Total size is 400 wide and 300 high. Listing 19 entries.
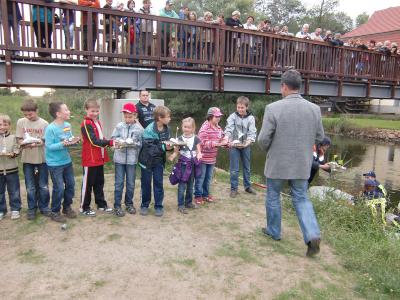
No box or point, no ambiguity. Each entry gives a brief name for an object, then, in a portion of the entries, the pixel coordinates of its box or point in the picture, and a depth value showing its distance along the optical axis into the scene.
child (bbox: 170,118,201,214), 5.16
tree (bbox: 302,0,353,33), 48.75
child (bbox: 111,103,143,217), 4.89
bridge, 7.40
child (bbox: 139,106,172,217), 4.86
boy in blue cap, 7.23
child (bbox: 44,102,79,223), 4.48
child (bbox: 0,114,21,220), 4.62
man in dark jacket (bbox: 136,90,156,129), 6.12
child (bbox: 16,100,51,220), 4.66
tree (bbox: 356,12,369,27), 62.97
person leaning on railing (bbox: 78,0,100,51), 7.94
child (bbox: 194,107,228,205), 5.68
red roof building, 36.53
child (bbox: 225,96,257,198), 6.08
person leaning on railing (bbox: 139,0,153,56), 8.61
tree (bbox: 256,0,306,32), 55.12
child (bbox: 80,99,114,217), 4.70
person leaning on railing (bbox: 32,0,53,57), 7.29
